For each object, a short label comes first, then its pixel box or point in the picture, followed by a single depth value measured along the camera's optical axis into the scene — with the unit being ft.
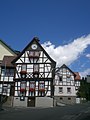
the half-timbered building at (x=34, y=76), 64.88
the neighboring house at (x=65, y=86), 92.16
